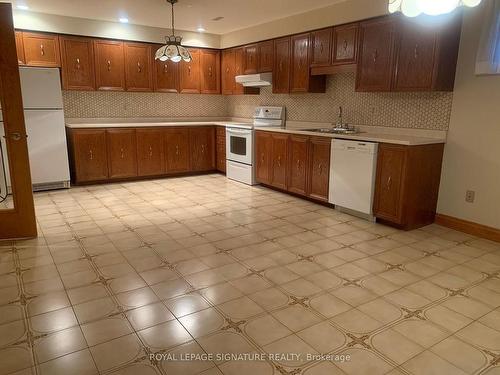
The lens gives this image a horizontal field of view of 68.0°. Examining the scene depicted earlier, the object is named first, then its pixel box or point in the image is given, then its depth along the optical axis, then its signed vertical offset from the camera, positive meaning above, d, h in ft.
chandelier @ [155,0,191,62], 15.99 +2.32
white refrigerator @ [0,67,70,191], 16.13 -0.93
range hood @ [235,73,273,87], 18.89 +1.45
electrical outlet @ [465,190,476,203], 12.23 -2.77
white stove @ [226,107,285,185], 19.05 -1.86
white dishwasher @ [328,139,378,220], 13.00 -2.37
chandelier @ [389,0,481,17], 6.19 +1.75
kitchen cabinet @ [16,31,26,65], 17.03 +2.62
